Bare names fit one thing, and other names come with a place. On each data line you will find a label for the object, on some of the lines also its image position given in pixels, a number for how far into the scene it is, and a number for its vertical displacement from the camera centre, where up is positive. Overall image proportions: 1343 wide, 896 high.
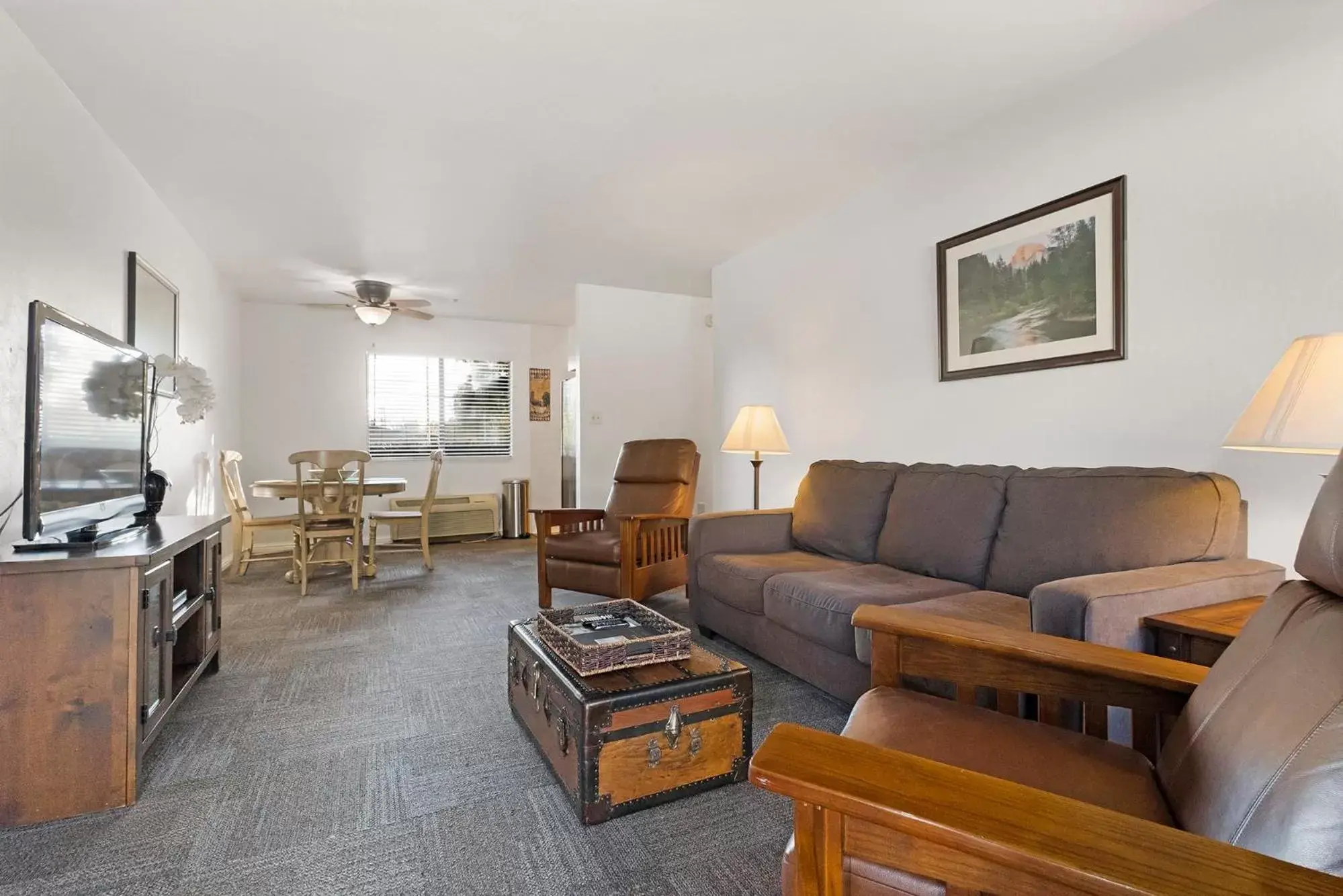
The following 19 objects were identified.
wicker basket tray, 1.74 -0.56
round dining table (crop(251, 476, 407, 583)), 4.24 -0.25
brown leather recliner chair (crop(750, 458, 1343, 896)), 0.61 -0.38
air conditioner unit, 6.38 -0.64
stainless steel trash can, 6.74 -0.59
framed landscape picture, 2.39 +0.68
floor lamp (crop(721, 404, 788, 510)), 3.75 +0.11
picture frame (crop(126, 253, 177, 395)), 3.03 +0.74
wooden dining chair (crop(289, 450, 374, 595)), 4.13 -0.43
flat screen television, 1.74 +0.07
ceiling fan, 5.13 +1.22
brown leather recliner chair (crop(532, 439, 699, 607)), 3.44 -0.48
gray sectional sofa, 1.66 -0.35
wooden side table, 1.40 -0.40
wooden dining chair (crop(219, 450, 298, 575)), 4.42 -0.49
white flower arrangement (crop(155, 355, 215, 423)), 2.71 +0.29
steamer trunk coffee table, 1.58 -0.73
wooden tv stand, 1.61 -0.59
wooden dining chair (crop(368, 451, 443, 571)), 4.92 -0.49
